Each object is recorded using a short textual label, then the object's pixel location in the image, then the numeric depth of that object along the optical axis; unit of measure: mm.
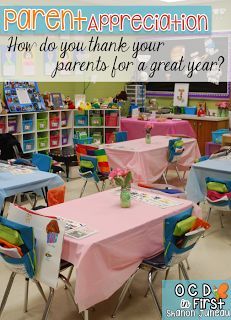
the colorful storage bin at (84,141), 6678
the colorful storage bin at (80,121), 8125
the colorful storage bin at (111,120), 8305
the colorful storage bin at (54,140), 7734
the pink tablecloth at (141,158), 5609
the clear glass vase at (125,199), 3322
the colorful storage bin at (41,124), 7449
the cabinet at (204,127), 8508
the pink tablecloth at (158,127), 8109
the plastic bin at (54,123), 7676
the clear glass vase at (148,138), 6206
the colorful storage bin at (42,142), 7515
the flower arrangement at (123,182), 3324
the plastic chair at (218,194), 4324
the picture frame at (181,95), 9291
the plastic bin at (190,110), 9047
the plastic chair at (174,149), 6027
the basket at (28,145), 7277
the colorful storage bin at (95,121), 8250
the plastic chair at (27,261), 2658
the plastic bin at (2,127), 6895
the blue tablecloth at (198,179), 4730
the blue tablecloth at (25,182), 3912
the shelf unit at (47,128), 7168
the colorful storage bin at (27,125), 7225
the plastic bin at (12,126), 7074
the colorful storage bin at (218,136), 7214
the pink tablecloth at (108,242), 2613
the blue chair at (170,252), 2805
